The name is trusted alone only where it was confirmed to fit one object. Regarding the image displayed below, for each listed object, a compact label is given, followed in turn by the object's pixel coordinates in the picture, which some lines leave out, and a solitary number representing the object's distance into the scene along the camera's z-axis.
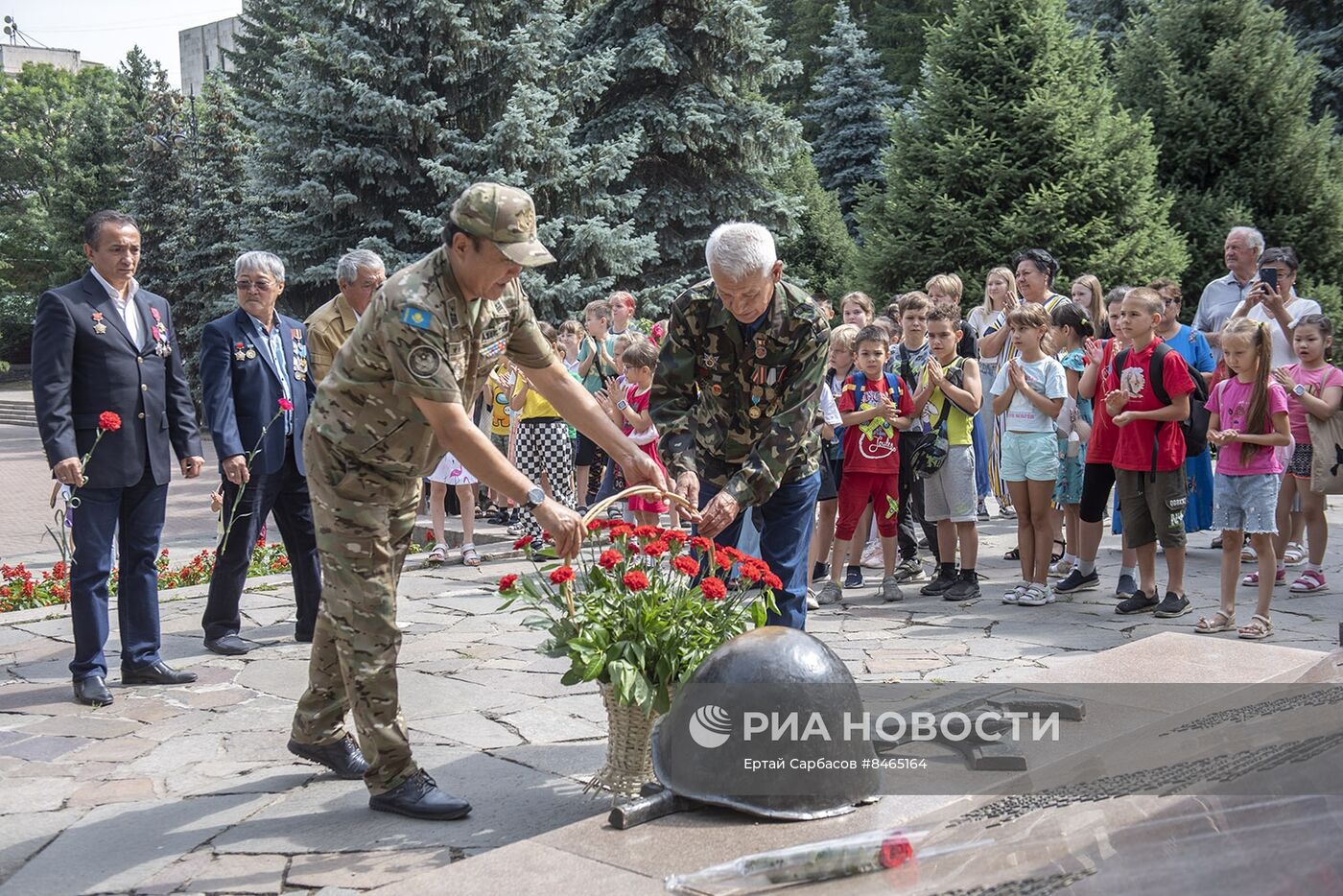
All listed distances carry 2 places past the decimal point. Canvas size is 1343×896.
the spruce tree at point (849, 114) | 31.47
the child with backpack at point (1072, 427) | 8.71
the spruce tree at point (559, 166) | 18.83
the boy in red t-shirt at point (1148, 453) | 7.35
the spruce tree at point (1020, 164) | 16.36
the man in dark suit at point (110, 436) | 5.80
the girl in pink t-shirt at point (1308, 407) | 7.93
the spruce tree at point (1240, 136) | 19.06
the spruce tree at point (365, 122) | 18.83
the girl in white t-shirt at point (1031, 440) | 7.98
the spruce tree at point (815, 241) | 26.81
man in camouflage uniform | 3.79
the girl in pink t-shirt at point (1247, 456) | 6.87
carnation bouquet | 3.95
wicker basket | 3.99
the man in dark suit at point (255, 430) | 6.58
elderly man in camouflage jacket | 4.63
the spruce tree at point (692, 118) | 21.09
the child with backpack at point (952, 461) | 8.17
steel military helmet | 3.74
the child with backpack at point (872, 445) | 8.26
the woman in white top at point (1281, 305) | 9.07
